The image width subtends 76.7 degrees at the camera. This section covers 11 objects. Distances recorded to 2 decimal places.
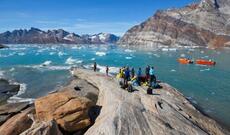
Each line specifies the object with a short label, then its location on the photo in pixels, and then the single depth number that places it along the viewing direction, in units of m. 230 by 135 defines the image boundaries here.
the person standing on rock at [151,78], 14.86
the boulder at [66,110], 9.05
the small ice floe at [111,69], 30.78
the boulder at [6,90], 18.73
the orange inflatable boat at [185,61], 45.41
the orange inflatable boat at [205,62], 42.75
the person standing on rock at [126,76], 14.69
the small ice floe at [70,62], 44.68
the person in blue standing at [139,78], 15.42
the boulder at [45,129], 7.87
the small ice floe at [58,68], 35.27
